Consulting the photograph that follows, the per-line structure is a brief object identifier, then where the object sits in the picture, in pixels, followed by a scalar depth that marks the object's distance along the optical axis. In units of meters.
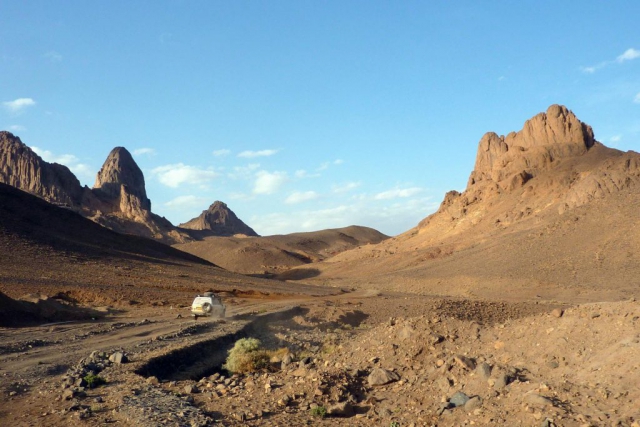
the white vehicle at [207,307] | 25.45
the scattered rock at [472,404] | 8.38
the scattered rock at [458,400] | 8.73
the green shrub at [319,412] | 9.23
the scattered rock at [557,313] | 10.99
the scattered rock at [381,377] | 10.59
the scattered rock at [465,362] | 9.78
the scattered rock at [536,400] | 7.61
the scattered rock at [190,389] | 10.98
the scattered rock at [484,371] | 9.11
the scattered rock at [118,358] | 14.27
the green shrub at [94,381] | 11.62
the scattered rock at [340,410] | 9.37
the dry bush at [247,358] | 14.54
